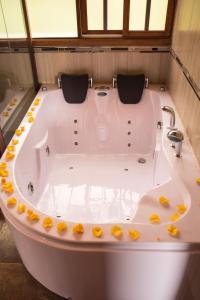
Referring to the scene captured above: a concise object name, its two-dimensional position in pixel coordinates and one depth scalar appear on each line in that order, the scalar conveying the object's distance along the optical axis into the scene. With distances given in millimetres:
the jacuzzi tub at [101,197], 1145
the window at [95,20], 2270
